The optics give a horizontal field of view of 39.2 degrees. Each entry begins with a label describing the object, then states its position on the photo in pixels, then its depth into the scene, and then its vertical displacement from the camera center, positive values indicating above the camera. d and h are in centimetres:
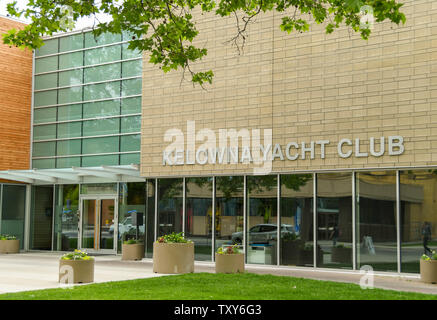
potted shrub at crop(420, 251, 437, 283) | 1478 -130
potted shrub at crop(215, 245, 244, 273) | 1556 -124
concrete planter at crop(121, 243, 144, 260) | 2092 -132
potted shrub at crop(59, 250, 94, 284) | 1345 -126
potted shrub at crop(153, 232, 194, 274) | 1606 -115
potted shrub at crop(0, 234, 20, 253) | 2464 -130
